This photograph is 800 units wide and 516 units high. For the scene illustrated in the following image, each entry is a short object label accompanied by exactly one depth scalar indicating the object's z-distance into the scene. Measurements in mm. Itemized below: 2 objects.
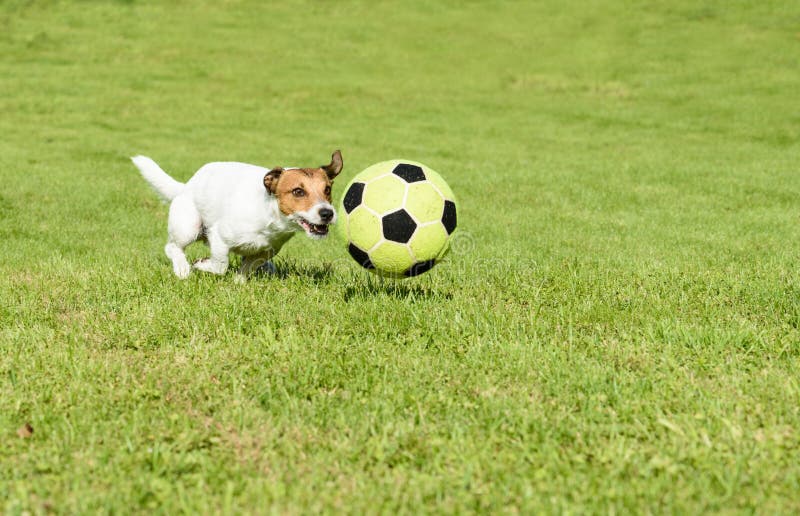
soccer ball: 11234
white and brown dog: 12500
